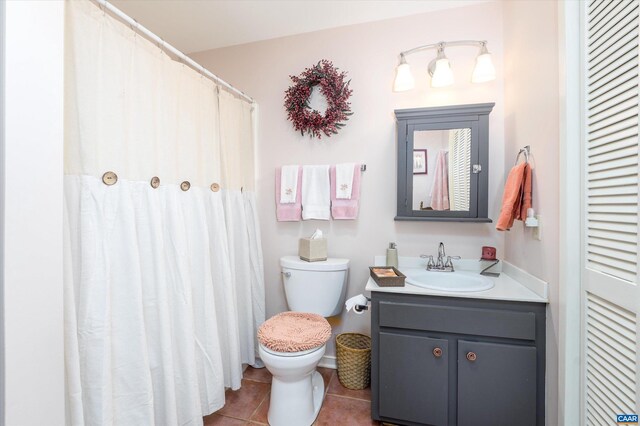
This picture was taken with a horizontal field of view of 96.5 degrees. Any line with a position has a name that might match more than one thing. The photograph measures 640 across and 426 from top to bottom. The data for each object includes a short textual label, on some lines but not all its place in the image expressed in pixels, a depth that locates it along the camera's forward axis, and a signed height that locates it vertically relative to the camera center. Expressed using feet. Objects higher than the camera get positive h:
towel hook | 4.69 +0.95
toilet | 4.68 -2.15
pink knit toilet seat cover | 4.66 -2.13
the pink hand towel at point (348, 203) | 6.33 +0.16
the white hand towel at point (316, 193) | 6.55 +0.41
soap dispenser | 6.04 -1.00
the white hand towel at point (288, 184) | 6.68 +0.63
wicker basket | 5.91 -3.27
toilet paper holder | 5.43 -1.87
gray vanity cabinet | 4.19 -2.36
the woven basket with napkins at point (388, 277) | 4.83 -1.16
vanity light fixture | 5.31 +2.70
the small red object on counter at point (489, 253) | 5.58 -0.87
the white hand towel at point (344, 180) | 6.34 +0.67
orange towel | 4.56 +0.19
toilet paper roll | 5.33 -1.73
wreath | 6.38 +2.52
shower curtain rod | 3.46 +2.54
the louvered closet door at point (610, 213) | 2.75 -0.06
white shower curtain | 3.27 -0.33
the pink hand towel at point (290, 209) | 6.72 +0.04
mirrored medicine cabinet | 5.57 +0.94
